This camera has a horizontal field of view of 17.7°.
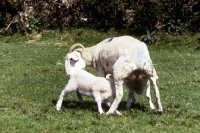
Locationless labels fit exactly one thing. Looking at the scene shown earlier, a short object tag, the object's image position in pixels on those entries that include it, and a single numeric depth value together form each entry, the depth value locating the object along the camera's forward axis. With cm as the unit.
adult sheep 1185
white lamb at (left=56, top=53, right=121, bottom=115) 1212
